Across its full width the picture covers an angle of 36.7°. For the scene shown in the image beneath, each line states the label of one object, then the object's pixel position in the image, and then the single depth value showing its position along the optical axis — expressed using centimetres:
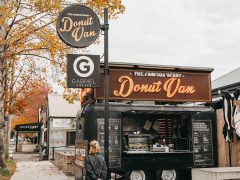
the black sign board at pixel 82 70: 1055
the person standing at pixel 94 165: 805
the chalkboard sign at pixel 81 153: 989
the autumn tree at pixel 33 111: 5608
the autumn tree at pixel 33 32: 1409
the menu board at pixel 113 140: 1272
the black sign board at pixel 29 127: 3544
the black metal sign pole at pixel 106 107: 955
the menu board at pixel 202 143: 1376
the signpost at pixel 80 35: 1047
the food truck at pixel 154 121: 1281
